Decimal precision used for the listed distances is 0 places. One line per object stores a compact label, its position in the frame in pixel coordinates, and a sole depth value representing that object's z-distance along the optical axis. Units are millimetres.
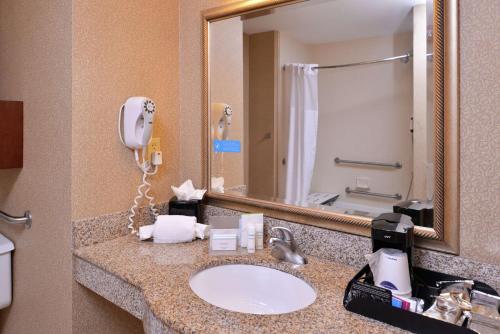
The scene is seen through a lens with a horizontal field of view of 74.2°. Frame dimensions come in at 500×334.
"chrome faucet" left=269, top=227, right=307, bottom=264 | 1110
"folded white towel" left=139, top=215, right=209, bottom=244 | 1301
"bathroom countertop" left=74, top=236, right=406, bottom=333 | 751
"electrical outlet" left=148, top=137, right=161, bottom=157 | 1459
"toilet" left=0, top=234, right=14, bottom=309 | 1525
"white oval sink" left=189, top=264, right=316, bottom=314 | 1046
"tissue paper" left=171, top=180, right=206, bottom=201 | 1451
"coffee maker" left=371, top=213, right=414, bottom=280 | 878
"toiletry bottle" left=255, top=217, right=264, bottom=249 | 1235
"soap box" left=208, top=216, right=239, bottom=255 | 1211
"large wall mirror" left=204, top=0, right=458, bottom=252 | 941
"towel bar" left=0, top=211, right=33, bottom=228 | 1455
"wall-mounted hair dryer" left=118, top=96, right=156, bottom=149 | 1308
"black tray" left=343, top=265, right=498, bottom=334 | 716
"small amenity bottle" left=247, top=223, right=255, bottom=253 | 1211
